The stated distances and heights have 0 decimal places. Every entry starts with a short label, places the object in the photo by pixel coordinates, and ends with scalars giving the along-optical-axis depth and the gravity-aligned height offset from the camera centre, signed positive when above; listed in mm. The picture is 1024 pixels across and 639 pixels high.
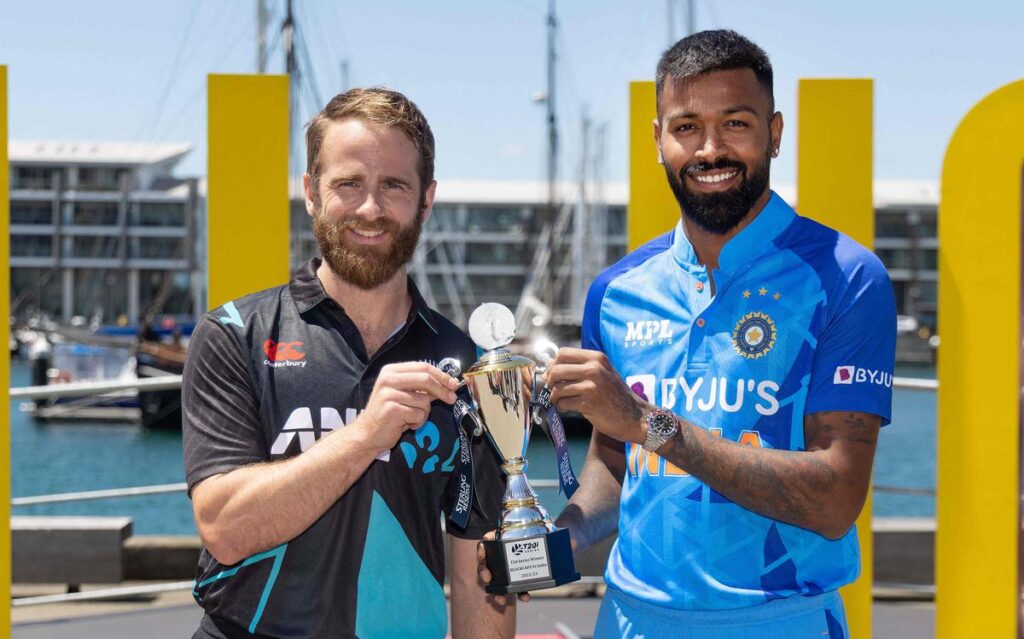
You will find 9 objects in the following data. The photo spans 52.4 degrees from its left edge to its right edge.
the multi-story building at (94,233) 75812 +4868
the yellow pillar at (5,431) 3600 -468
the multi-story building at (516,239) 69750 +4227
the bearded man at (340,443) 1881 -272
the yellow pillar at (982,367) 3396 -223
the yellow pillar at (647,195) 4000 +401
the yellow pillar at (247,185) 3771 +420
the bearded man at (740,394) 1908 -180
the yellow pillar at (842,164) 3744 +493
